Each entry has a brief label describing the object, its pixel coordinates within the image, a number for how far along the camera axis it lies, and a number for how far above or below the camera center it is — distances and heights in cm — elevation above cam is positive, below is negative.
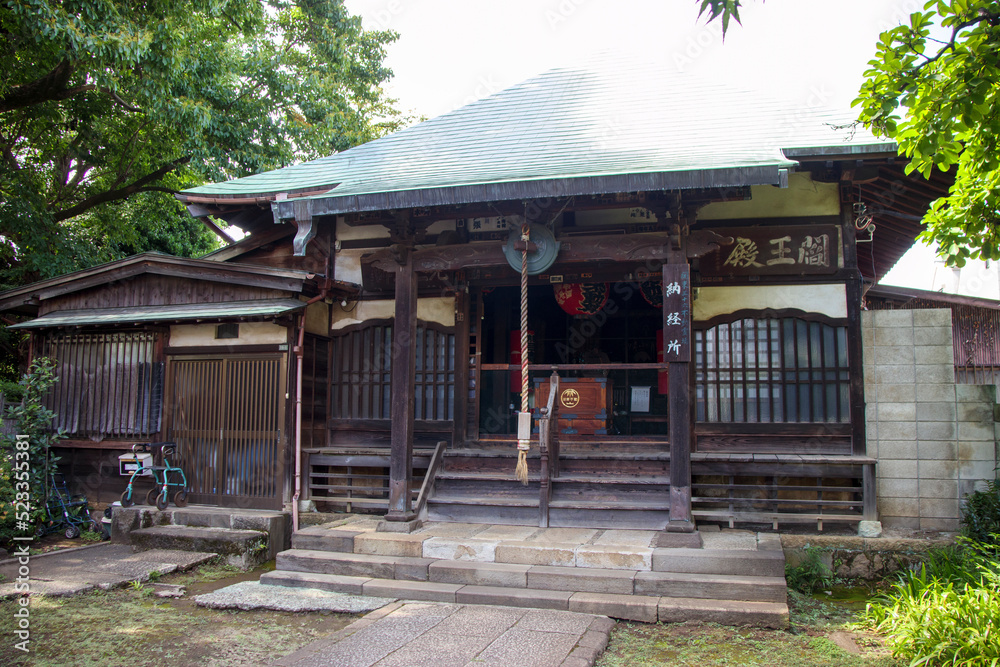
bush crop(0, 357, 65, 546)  866 -61
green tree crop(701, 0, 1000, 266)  423 +203
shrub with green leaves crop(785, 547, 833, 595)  679 -190
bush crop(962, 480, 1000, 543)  668 -125
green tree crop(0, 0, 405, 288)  1050 +574
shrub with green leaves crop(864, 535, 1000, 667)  444 -168
